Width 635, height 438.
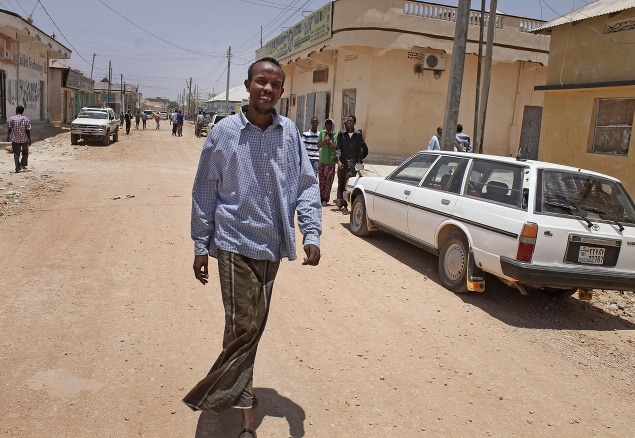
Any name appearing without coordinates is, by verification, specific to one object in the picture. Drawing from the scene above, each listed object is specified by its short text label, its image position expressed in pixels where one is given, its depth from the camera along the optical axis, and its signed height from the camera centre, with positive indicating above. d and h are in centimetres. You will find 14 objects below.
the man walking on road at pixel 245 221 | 270 -41
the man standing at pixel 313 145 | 1058 -4
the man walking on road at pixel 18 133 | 1343 -29
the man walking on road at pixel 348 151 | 1039 -8
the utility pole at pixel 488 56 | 1511 +274
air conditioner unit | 2022 +328
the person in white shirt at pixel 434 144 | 1228 +19
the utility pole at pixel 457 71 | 1004 +150
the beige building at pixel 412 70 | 1942 +310
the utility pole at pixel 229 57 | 5591 +812
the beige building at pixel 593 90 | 1124 +159
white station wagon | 494 -62
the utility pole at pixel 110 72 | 7125 +715
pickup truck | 2494 +3
